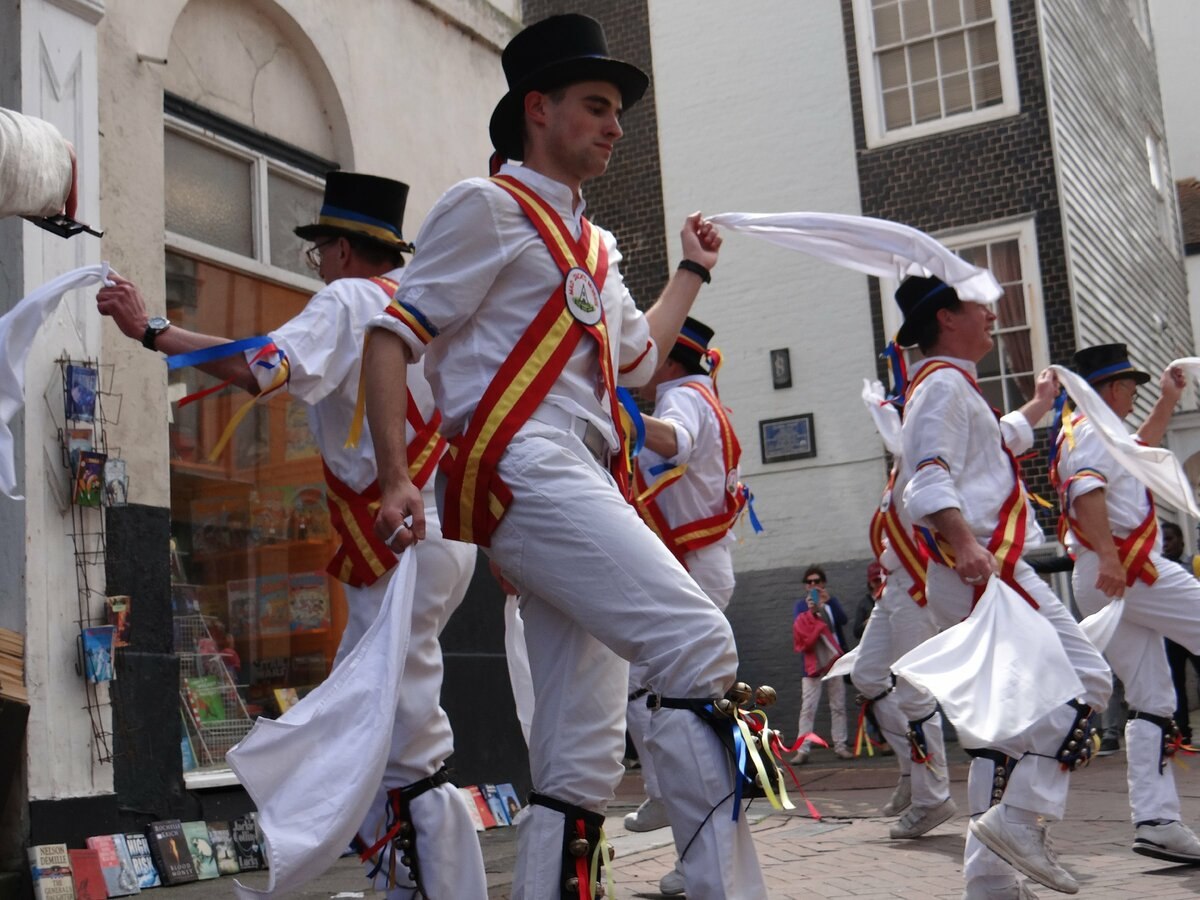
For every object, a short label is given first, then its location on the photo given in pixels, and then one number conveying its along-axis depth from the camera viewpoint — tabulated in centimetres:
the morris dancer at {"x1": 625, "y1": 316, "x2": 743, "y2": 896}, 668
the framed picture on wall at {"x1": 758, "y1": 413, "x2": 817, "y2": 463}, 1858
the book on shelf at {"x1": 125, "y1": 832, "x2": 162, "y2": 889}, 636
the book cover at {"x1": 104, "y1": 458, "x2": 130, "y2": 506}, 664
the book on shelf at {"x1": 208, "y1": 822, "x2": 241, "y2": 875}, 687
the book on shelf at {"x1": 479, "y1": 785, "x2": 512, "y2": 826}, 845
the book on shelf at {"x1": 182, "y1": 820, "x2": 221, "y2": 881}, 673
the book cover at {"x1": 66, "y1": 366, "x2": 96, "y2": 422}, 647
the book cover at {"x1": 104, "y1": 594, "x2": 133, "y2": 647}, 655
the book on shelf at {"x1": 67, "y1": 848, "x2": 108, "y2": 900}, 604
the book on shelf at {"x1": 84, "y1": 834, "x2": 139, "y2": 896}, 617
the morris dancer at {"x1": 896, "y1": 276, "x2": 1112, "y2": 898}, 455
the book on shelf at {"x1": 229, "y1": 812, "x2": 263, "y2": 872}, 700
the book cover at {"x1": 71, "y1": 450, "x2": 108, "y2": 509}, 645
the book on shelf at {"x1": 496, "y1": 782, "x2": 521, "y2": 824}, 859
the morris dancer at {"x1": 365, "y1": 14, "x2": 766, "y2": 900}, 326
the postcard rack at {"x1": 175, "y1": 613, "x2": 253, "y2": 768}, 740
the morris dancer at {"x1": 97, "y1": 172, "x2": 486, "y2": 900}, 424
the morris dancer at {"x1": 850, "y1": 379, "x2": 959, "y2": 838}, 686
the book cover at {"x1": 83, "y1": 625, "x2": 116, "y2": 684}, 633
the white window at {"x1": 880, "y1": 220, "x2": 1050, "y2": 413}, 1702
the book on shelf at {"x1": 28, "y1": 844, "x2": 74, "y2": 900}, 591
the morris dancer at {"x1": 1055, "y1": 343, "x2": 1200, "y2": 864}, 603
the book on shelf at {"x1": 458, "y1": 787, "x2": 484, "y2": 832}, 820
